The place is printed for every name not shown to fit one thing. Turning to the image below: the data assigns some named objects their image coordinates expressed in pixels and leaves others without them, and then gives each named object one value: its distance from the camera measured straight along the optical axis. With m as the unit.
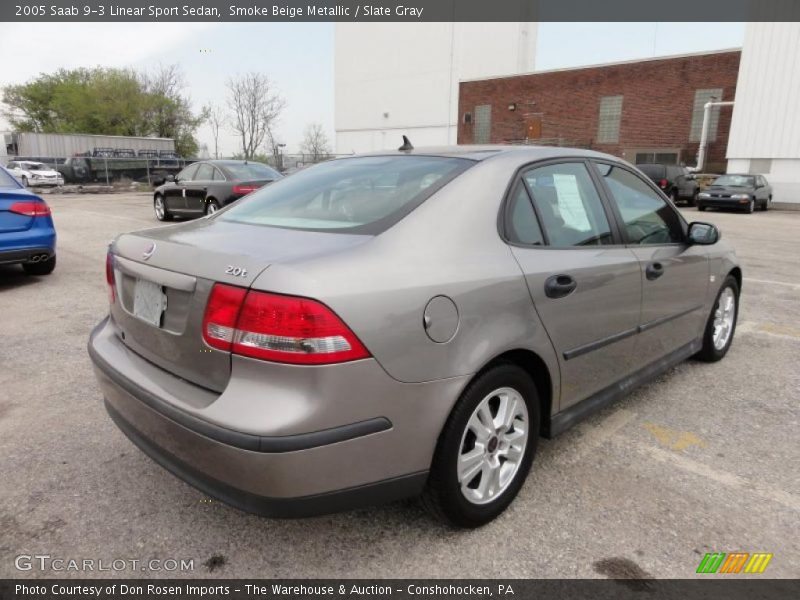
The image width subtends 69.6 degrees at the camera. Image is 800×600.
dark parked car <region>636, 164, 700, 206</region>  21.64
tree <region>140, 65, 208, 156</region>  52.66
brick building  29.77
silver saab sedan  1.81
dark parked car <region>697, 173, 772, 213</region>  20.12
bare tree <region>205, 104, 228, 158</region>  52.92
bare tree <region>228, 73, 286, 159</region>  49.69
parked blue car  6.12
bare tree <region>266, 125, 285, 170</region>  50.15
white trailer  39.25
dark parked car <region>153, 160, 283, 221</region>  11.71
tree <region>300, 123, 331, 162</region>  58.12
